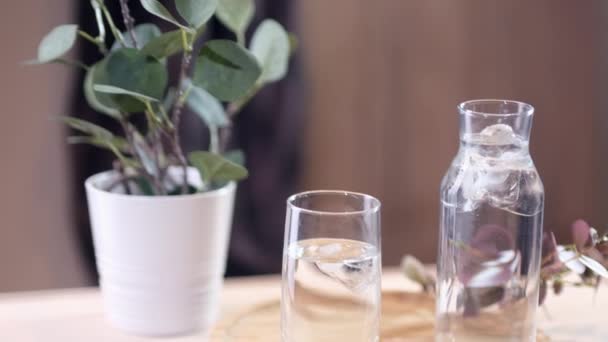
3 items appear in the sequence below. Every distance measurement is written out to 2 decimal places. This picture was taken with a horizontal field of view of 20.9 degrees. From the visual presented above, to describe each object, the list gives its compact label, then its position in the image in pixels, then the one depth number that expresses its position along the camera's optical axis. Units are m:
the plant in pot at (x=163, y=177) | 1.24
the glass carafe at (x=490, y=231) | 1.23
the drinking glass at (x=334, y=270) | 1.20
